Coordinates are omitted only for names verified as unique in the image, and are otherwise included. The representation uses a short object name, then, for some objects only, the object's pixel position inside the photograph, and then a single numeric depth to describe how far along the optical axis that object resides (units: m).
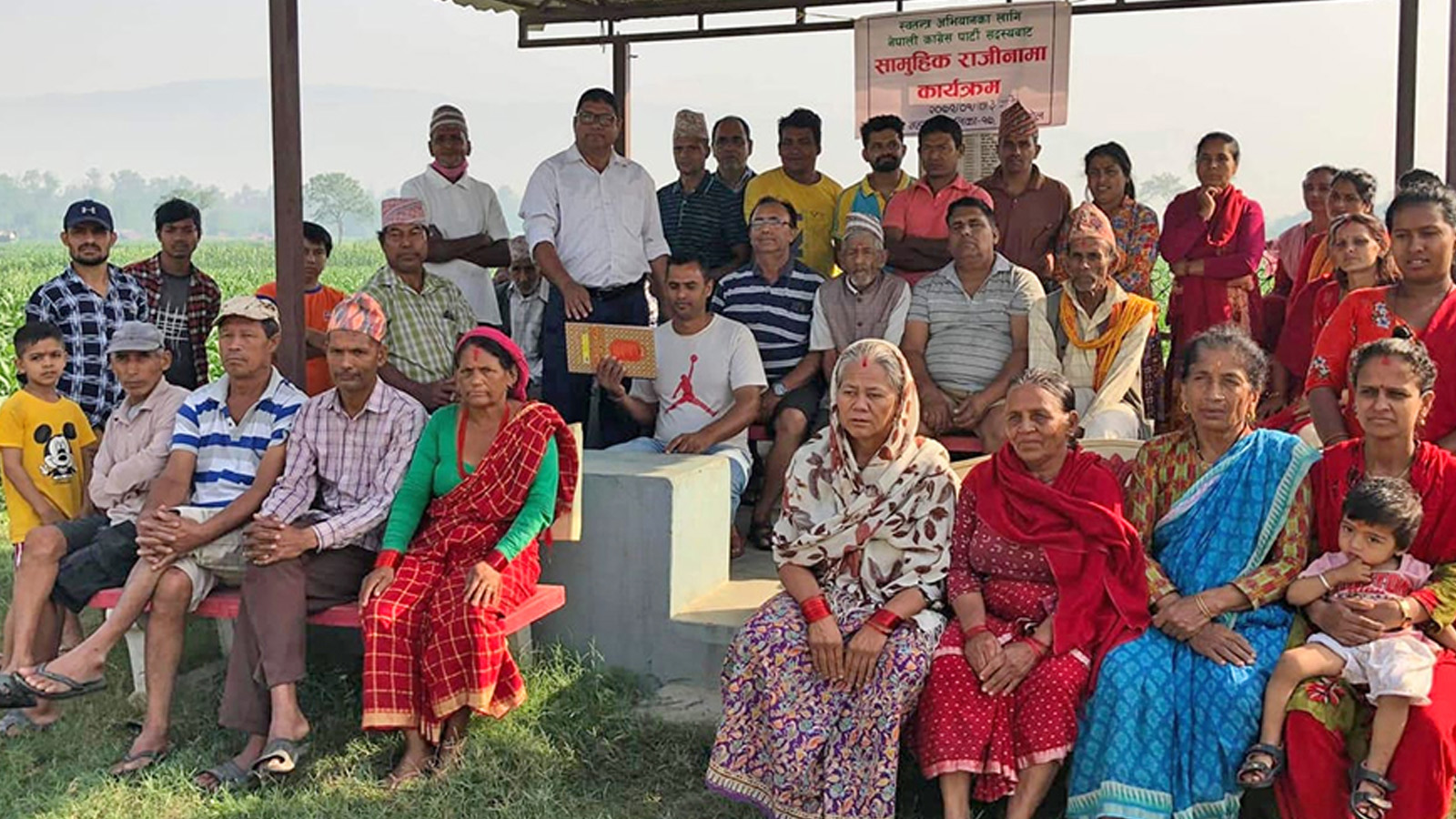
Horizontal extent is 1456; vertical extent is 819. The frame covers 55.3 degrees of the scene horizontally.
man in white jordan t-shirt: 5.88
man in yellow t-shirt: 7.19
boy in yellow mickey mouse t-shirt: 5.20
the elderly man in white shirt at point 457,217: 6.82
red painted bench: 4.53
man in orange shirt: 6.39
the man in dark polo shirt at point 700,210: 7.36
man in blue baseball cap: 6.02
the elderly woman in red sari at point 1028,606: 3.68
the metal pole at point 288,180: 5.05
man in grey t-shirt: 5.90
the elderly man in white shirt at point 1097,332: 5.44
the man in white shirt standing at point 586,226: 6.60
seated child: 3.43
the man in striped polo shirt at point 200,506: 4.57
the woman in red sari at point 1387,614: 3.41
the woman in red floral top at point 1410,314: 4.30
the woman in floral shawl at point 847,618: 3.79
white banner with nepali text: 8.30
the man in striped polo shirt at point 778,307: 6.20
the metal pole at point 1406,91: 7.14
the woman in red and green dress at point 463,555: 4.27
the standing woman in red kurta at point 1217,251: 6.55
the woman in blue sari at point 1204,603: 3.61
